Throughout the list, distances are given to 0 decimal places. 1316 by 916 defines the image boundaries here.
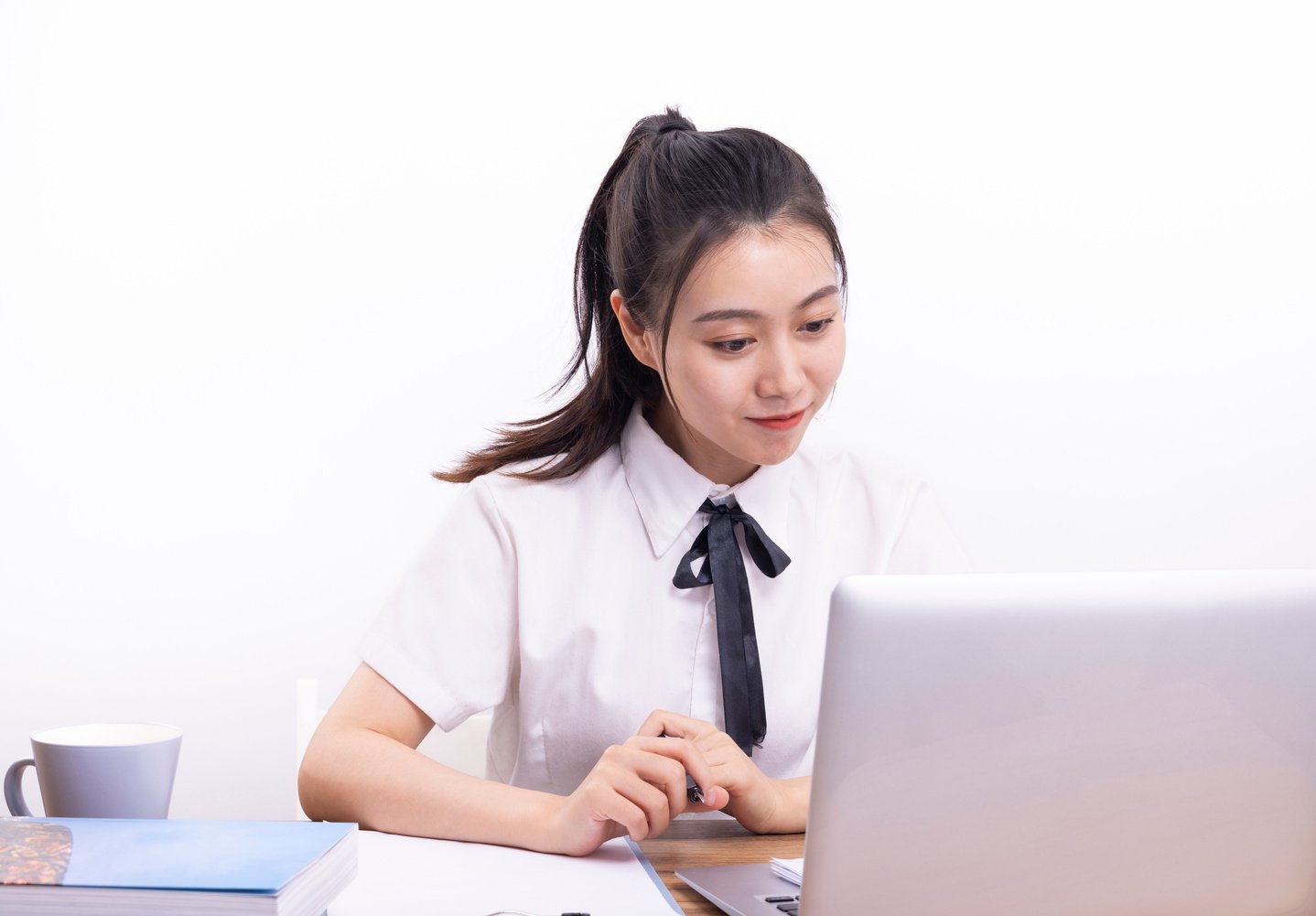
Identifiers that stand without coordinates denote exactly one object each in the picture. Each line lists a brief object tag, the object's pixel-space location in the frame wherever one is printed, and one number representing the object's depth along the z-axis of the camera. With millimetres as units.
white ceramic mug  883
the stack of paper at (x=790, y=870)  996
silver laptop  708
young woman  1342
